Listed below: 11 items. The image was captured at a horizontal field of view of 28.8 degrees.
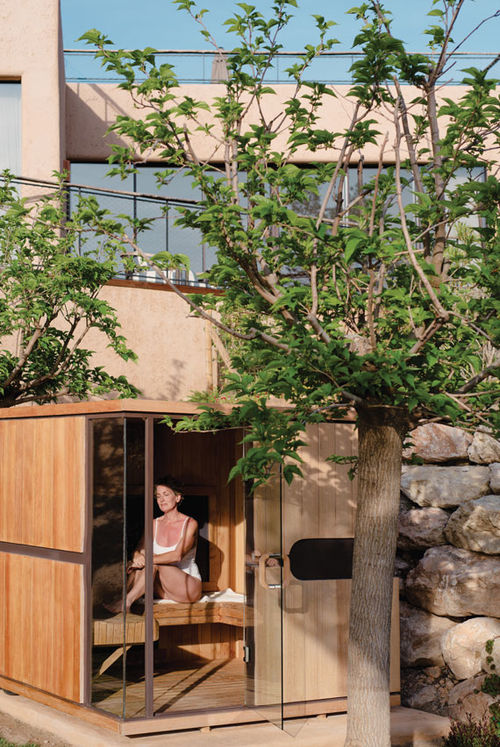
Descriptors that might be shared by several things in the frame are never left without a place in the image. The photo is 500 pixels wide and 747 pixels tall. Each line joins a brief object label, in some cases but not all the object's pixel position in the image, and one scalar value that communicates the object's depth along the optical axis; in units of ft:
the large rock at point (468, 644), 29.45
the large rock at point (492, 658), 28.07
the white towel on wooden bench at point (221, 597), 25.33
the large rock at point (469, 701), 26.04
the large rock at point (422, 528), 33.68
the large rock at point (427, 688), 29.09
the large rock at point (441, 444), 37.32
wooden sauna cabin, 21.42
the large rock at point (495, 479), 34.19
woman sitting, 25.58
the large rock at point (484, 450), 36.42
